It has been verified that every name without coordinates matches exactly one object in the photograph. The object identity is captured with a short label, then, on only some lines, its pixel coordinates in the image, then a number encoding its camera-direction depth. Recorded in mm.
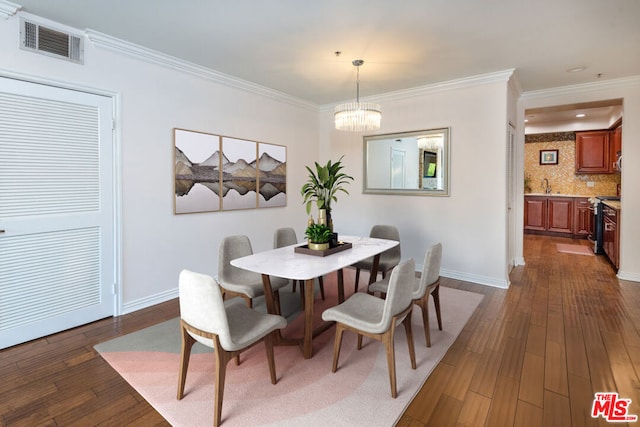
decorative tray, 2725
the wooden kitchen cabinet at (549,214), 7477
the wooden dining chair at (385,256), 3445
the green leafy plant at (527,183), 8281
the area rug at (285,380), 1829
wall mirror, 4508
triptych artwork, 3648
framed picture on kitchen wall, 7887
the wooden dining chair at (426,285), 2479
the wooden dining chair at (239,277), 2703
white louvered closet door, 2561
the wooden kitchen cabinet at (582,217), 7211
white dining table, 2249
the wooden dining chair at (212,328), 1706
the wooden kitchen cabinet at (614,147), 6463
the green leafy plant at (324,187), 2789
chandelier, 3422
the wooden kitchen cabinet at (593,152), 6996
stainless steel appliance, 5625
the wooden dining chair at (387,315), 1963
